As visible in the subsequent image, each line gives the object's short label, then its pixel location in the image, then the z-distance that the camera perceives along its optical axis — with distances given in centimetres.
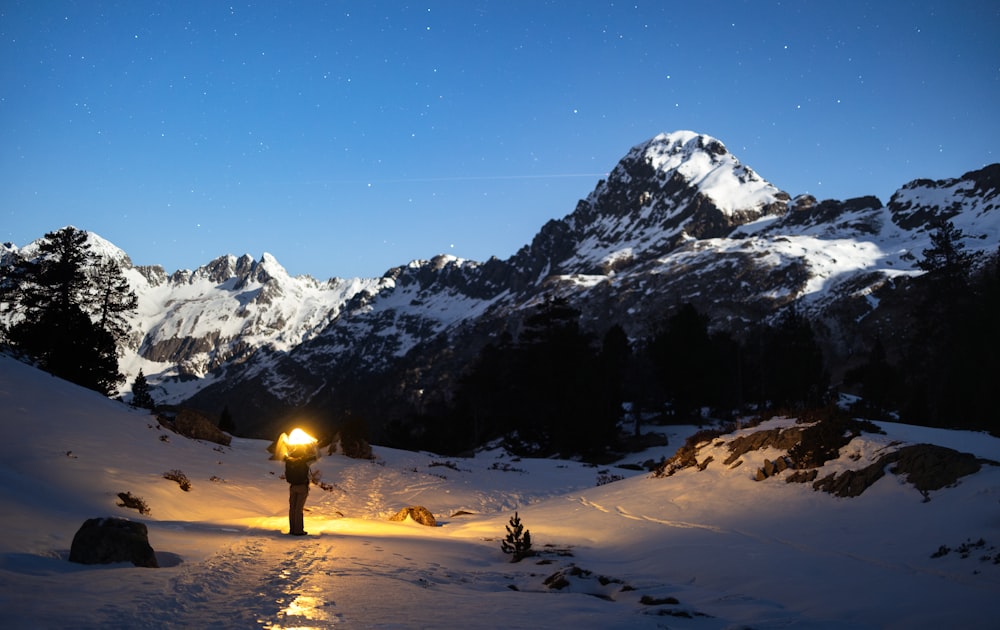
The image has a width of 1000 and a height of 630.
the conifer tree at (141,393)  6000
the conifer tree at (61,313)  4022
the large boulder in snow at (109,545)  738
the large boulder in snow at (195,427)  2497
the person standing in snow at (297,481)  1155
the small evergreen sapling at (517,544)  1057
